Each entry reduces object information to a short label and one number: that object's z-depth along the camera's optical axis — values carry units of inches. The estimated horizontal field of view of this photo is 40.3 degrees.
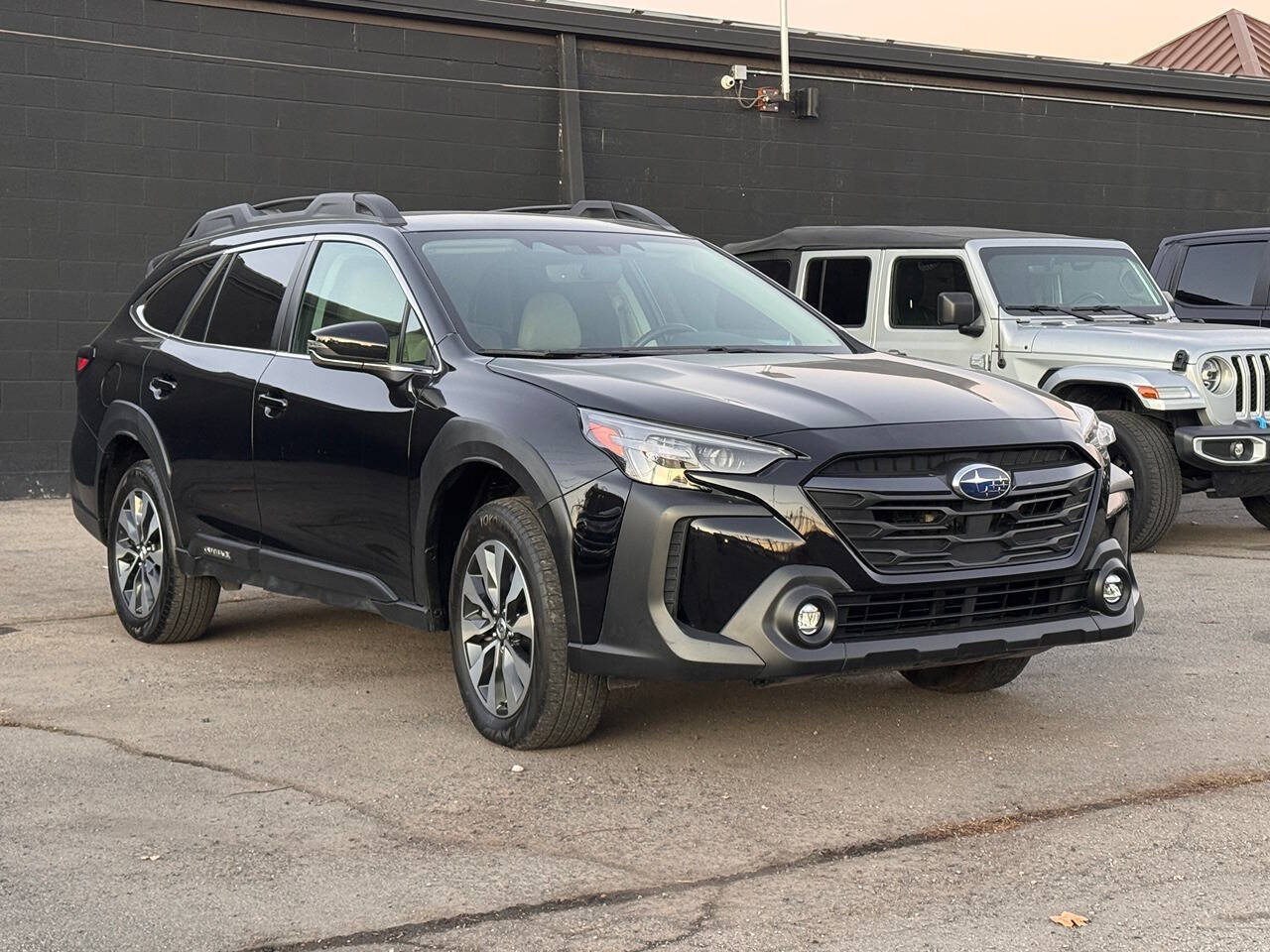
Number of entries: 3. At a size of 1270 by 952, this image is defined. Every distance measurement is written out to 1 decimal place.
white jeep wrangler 394.0
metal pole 657.6
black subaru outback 193.3
